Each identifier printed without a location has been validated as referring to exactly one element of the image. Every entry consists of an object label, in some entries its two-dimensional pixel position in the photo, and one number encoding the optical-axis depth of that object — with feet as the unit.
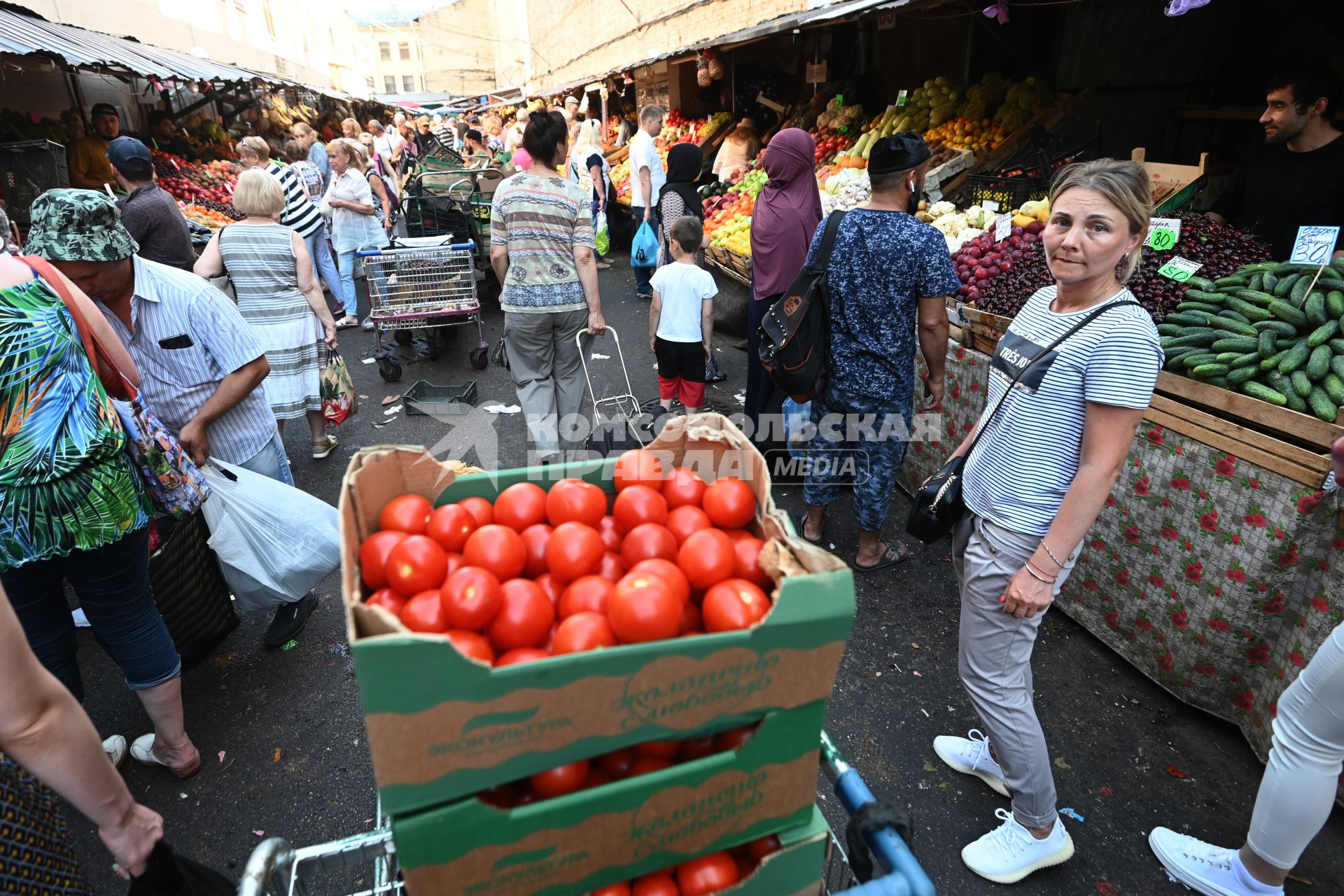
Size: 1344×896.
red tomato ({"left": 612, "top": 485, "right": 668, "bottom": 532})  5.00
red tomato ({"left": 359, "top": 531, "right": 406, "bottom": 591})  4.34
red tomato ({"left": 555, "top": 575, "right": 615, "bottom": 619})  4.15
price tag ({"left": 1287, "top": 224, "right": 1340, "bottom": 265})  10.70
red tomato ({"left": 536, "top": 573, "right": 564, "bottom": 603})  4.46
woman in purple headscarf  14.44
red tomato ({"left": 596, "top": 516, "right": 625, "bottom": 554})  4.97
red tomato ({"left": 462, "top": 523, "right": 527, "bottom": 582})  4.46
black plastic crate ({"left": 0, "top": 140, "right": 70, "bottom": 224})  25.73
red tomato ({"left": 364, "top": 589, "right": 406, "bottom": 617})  4.09
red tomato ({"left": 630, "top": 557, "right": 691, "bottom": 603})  4.16
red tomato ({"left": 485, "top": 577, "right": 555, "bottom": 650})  4.09
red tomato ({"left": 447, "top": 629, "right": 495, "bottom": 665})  3.80
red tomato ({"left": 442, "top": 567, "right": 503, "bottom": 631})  4.01
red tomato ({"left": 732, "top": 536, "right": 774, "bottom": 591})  4.54
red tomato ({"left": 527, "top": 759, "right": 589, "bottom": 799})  3.90
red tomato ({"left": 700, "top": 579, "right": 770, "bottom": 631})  3.95
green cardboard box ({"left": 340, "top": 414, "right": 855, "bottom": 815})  3.36
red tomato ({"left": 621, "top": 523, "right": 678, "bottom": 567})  4.62
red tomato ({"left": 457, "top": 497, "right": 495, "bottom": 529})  4.92
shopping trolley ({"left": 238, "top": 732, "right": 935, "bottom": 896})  3.91
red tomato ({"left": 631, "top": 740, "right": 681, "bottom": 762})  4.11
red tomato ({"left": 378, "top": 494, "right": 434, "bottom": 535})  4.66
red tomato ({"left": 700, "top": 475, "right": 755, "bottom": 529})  4.94
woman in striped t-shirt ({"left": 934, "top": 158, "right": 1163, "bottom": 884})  6.15
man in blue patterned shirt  10.64
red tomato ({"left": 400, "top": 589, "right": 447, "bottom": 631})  4.02
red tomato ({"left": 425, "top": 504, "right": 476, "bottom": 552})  4.68
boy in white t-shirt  16.24
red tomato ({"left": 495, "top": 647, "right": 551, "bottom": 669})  3.82
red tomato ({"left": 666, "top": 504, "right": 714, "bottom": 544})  4.83
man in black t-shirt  12.58
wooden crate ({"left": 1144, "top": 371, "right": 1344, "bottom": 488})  8.19
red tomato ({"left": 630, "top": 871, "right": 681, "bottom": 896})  4.22
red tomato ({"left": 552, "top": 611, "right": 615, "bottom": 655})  3.79
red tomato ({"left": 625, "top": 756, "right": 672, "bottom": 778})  4.08
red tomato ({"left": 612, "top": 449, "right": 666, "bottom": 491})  5.31
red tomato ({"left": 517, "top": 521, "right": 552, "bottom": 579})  4.74
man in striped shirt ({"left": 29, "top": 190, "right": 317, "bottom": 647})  8.06
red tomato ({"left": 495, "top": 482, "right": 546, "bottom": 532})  4.95
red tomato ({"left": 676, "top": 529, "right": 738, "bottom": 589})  4.38
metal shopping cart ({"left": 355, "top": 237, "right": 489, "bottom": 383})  21.72
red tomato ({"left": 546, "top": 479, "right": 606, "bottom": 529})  4.93
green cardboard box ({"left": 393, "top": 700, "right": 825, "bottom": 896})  3.68
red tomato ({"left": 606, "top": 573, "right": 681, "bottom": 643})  3.82
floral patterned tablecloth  8.39
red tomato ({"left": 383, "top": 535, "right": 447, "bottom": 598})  4.21
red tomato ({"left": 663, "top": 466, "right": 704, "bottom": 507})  5.17
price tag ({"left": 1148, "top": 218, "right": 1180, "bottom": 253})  12.94
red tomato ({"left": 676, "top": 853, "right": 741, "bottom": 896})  4.25
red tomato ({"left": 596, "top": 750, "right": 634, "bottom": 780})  4.10
